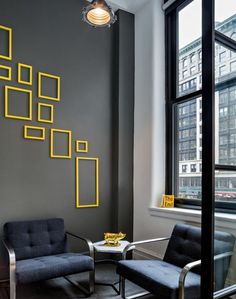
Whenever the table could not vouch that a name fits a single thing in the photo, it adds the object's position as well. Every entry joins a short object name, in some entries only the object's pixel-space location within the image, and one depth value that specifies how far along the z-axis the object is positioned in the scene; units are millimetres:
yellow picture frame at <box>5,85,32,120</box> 3107
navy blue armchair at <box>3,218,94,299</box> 2443
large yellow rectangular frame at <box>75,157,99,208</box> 3564
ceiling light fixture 2410
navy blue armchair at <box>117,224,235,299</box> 1481
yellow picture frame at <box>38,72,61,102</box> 3346
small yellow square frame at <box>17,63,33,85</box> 3211
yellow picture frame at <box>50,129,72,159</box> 3396
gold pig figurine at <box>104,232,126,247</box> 3039
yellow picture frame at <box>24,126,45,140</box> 3229
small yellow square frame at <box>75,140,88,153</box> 3600
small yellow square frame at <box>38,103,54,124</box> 3328
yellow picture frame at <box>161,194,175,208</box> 3551
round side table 2849
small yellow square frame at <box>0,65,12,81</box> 3111
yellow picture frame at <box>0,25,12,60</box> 3150
